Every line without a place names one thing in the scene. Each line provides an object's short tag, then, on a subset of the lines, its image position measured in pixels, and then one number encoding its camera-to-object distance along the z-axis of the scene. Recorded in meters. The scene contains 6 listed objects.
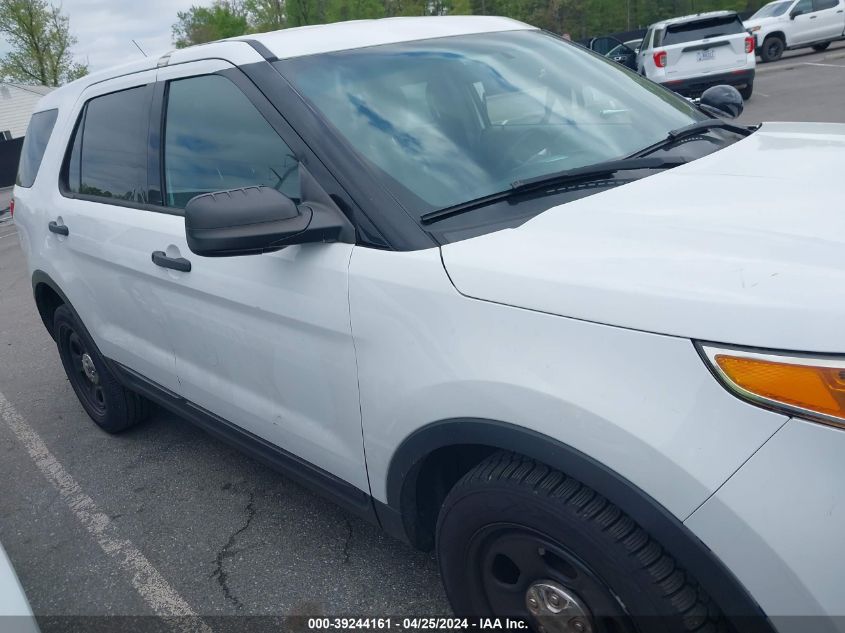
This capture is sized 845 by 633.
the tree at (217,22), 64.06
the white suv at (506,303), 1.52
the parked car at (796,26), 22.50
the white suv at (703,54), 13.90
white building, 46.00
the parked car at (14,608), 1.85
